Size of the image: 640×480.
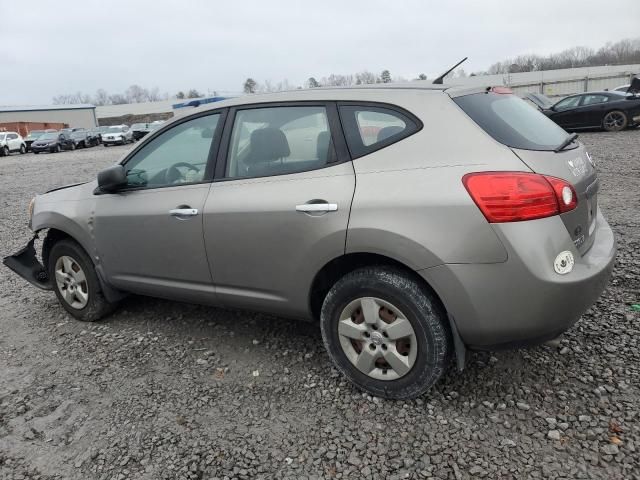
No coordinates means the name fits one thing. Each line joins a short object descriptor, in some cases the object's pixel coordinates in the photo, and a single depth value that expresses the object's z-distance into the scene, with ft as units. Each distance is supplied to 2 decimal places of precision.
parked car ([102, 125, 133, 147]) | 125.90
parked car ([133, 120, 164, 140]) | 138.10
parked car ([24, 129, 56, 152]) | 118.01
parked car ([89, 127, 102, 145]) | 128.81
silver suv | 7.88
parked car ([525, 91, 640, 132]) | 50.60
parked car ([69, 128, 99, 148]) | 119.96
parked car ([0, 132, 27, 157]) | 106.22
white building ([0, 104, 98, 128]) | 190.49
